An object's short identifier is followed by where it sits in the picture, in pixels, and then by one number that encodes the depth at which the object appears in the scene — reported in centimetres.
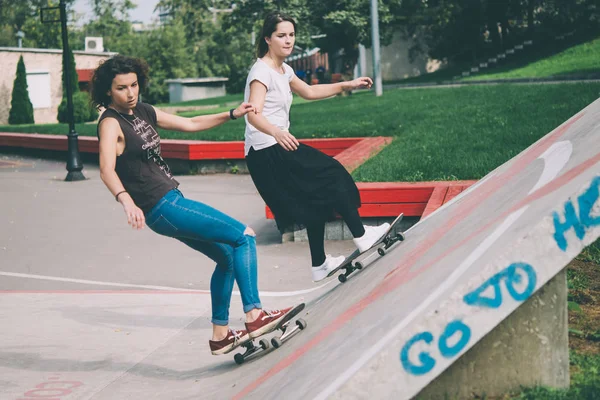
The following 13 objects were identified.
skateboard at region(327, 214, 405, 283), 614
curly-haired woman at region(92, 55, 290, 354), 496
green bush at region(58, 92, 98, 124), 4226
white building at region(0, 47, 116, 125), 4694
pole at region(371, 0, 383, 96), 2900
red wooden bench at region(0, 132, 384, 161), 1416
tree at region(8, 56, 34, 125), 4381
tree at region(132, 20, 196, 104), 6938
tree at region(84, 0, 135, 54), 8475
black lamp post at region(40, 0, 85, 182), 1719
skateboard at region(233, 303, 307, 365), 511
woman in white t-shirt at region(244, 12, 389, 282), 598
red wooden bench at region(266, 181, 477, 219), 913
